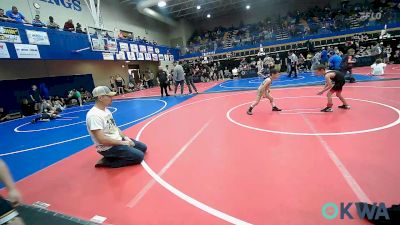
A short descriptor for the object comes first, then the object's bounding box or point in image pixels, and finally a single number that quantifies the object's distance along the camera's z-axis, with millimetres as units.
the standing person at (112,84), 19859
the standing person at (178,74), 12406
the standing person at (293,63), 14367
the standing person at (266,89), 6215
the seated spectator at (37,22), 13009
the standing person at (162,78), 12519
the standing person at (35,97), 13625
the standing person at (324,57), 14391
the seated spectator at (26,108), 13234
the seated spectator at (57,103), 12141
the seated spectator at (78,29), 16125
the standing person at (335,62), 9836
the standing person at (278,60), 21316
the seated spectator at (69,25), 15495
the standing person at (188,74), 13094
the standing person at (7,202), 1476
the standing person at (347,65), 10047
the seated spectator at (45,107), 10086
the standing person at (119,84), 19797
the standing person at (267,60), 15650
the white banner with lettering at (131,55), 20144
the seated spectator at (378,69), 11133
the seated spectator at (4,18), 11273
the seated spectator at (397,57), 17177
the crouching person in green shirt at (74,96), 14934
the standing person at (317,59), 15289
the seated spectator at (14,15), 12559
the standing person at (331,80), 5629
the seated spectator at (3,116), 12194
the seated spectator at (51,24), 13891
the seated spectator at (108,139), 3549
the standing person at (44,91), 13948
